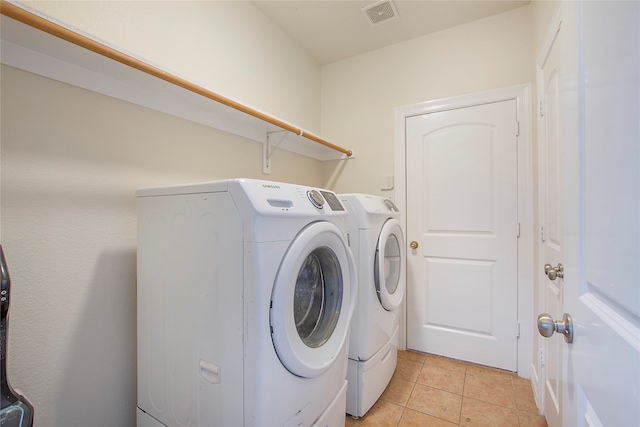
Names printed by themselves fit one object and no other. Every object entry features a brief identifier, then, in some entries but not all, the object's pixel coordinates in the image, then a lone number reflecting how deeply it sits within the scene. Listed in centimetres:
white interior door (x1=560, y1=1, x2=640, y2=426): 37
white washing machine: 86
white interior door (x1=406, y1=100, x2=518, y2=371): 201
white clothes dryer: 151
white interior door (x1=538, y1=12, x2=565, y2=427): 123
